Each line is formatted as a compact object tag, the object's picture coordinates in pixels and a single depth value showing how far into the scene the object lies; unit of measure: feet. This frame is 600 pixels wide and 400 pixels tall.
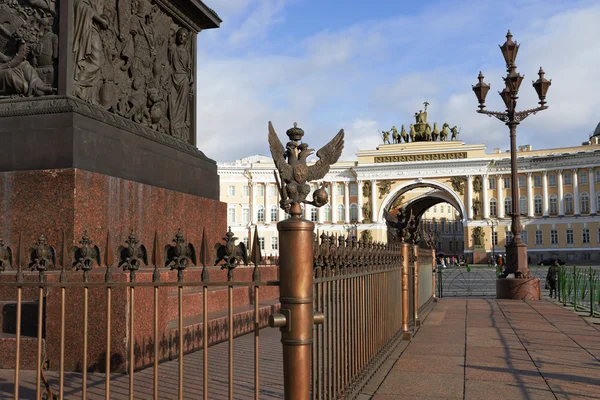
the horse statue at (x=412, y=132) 216.95
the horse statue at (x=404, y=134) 217.56
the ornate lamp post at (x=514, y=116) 49.16
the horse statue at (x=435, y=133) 216.95
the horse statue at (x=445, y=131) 215.92
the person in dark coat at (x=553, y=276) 54.24
